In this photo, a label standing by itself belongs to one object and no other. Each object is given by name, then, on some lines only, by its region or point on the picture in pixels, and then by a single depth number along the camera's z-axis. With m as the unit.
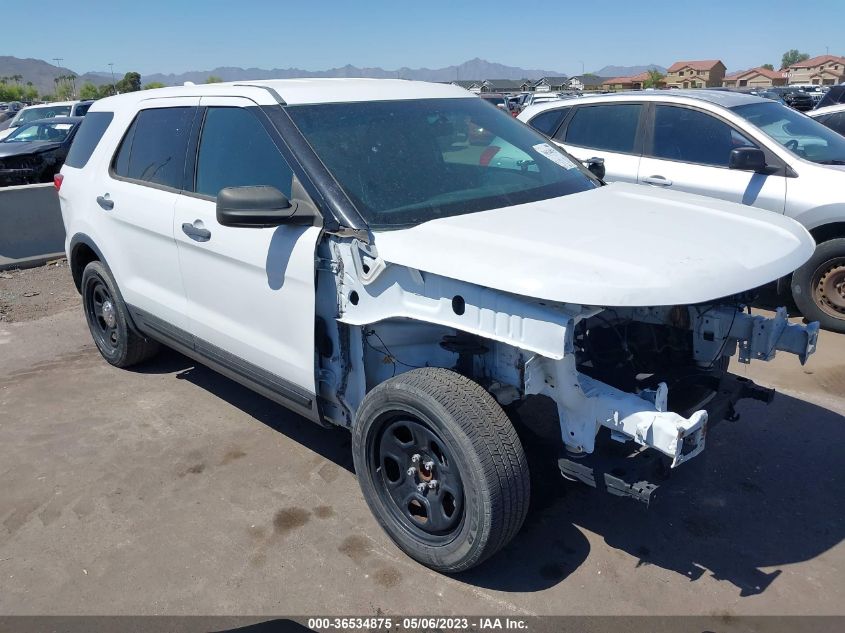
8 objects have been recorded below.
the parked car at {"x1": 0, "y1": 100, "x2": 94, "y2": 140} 18.36
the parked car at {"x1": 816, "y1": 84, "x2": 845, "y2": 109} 14.20
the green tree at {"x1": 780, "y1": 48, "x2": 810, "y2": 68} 143.10
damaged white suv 2.70
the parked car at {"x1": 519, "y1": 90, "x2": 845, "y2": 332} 5.85
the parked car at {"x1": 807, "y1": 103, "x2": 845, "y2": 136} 9.33
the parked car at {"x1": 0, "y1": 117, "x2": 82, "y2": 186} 13.27
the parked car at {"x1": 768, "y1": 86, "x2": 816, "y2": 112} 21.97
